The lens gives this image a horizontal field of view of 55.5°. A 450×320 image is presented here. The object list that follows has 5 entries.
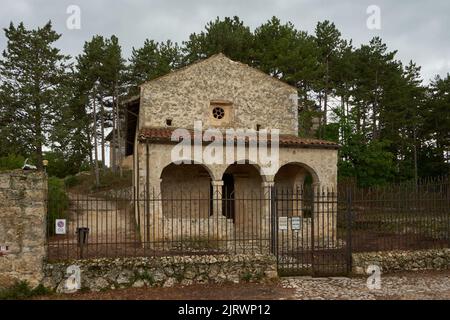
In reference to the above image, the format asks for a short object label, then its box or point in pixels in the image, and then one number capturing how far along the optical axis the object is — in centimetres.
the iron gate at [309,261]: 1001
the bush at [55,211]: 1338
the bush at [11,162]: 2202
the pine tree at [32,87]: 2750
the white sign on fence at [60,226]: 848
